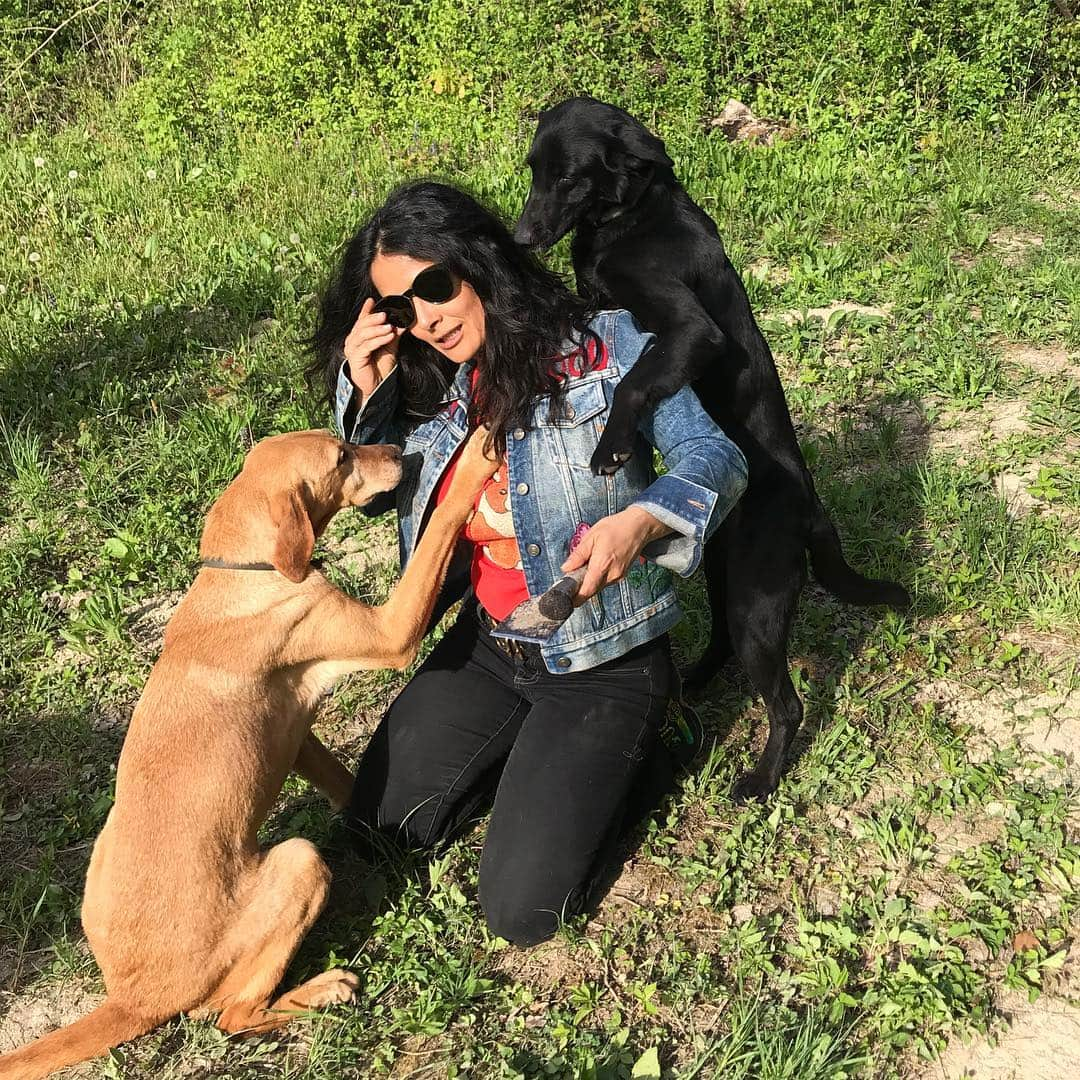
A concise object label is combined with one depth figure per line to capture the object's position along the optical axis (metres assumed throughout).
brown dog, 2.68
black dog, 3.08
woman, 2.96
